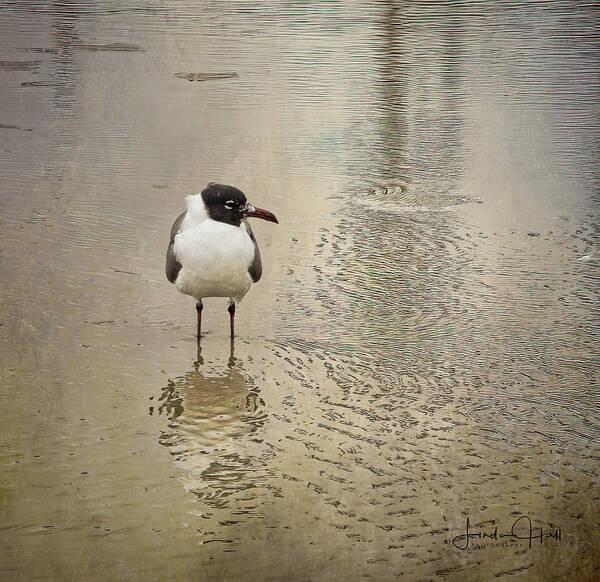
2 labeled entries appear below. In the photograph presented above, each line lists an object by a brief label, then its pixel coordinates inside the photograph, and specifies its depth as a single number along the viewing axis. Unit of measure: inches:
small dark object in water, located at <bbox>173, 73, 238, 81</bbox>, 692.7
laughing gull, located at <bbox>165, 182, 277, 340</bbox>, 333.1
